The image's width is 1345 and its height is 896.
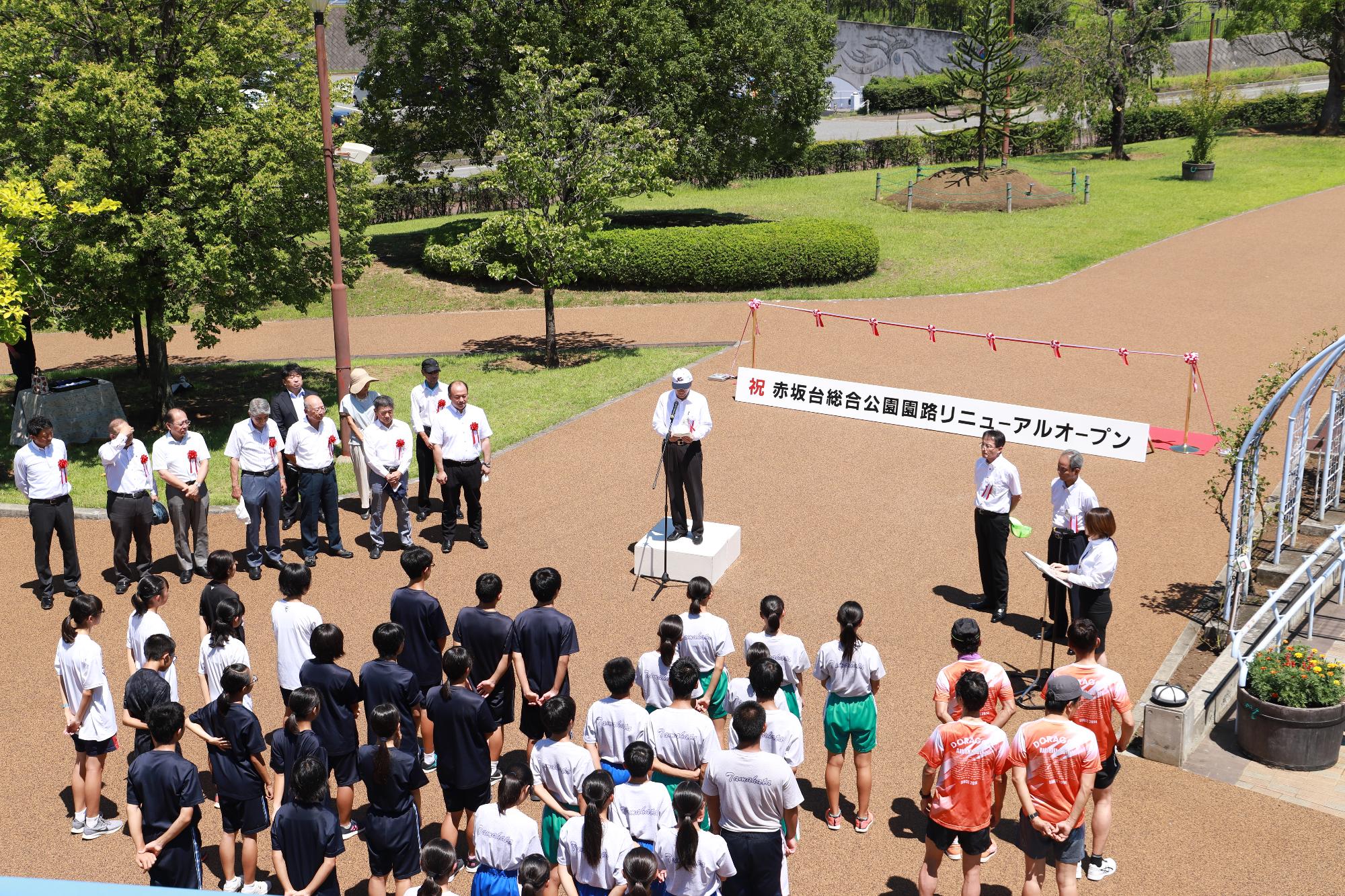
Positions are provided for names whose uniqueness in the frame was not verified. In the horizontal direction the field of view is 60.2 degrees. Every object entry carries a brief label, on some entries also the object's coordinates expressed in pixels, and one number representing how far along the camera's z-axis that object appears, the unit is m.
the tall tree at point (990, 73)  34.53
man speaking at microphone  11.68
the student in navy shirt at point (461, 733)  6.89
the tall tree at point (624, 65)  25.95
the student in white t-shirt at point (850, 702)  7.43
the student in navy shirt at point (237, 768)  6.75
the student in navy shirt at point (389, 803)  6.24
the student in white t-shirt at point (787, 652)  7.52
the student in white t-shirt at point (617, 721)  6.63
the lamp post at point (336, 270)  14.82
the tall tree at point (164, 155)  15.05
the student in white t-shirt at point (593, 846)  5.71
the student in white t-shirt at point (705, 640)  7.79
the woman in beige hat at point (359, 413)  12.92
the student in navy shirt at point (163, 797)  6.30
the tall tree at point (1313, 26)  44.69
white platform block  11.58
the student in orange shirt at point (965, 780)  6.38
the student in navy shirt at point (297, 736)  6.46
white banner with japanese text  14.49
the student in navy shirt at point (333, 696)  7.14
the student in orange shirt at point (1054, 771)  6.36
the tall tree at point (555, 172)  19.56
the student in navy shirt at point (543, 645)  7.68
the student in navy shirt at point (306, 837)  5.89
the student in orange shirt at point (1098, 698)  6.92
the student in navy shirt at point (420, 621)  8.03
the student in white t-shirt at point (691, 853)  5.63
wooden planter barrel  8.55
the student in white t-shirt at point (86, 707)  7.58
